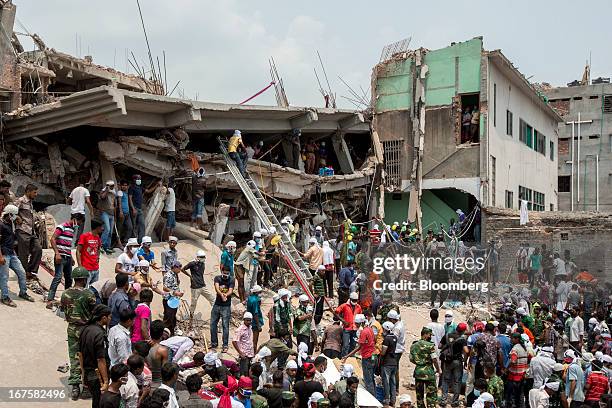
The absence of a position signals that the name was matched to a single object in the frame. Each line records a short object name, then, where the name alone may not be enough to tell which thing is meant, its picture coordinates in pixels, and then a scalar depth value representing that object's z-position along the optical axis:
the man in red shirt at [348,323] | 11.08
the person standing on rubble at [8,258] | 9.27
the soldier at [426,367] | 9.83
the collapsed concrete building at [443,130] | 22.75
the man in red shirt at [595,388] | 10.02
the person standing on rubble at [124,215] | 13.37
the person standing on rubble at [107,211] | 12.82
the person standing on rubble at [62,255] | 9.87
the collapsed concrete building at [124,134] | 13.66
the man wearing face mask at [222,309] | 10.60
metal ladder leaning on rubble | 15.00
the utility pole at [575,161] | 37.88
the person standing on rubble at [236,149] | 16.59
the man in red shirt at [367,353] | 10.15
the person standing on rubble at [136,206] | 13.93
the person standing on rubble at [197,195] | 15.81
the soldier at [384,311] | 11.62
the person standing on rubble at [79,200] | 11.65
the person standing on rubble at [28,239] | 10.55
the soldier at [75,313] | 7.49
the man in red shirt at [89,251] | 9.93
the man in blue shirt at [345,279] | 13.40
